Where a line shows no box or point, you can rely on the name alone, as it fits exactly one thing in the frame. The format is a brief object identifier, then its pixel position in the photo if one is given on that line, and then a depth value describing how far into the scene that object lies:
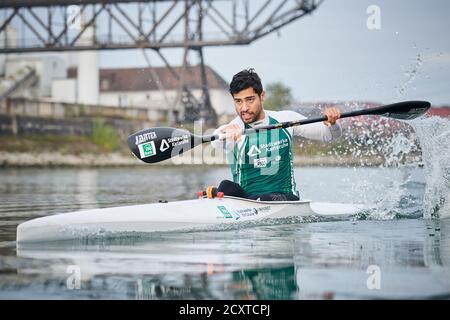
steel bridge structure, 35.00
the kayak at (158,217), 8.52
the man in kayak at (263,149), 9.84
